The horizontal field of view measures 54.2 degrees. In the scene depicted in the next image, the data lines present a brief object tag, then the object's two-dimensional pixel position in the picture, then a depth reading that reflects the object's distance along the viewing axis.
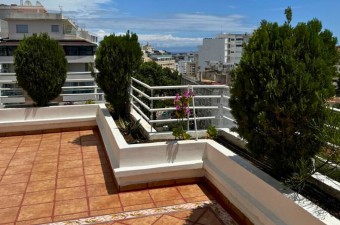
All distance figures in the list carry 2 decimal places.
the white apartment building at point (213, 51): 92.56
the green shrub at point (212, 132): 4.88
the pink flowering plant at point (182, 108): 4.29
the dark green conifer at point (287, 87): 2.62
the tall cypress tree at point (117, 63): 5.66
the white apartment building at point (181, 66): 144.88
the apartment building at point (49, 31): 44.55
